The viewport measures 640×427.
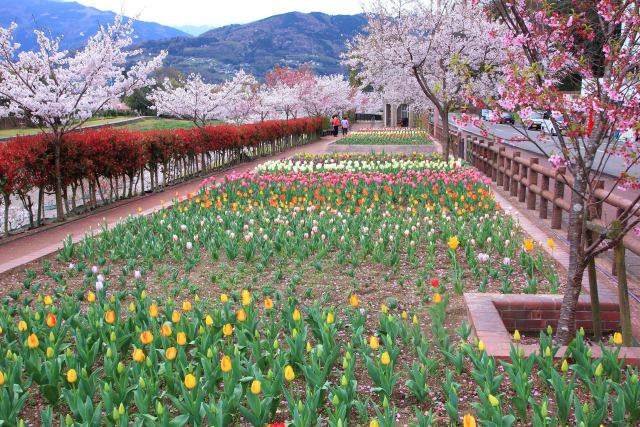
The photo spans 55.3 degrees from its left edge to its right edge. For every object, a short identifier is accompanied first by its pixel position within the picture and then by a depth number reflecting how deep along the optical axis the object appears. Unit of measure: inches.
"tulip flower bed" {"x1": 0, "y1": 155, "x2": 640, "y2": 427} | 107.0
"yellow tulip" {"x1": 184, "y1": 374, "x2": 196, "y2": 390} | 99.5
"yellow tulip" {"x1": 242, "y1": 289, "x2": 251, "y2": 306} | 142.2
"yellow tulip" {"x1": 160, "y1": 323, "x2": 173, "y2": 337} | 129.9
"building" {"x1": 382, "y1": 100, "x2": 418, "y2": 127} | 2158.2
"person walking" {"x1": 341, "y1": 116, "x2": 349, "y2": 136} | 1656.0
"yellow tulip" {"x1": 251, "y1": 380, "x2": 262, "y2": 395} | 96.0
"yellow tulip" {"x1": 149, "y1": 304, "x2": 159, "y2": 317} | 134.3
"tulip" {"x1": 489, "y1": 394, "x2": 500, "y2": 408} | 97.8
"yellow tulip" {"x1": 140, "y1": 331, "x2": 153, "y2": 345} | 120.1
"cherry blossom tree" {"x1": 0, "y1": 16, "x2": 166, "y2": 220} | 379.2
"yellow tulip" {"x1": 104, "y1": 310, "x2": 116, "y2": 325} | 129.2
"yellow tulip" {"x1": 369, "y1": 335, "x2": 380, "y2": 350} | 112.8
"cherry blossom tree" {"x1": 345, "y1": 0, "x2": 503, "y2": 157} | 699.4
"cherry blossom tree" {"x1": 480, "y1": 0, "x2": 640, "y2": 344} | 131.6
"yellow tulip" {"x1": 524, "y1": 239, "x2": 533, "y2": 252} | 183.9
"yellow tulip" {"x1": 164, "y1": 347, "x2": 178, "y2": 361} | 113.6
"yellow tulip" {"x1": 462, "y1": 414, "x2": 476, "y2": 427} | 81.7
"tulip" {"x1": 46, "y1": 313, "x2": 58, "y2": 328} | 128.3
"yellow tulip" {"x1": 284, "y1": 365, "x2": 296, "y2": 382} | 102.3
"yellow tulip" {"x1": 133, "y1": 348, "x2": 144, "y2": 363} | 114.0
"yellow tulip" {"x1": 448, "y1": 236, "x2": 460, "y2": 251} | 182.4
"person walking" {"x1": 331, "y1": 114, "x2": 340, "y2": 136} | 1597.9
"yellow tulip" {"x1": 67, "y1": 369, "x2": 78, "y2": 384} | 108.3
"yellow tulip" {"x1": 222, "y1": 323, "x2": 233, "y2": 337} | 125.3
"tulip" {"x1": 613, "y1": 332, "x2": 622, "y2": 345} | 119.4
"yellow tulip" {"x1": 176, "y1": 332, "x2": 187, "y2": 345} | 120.6
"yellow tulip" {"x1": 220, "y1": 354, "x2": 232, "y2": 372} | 106.4
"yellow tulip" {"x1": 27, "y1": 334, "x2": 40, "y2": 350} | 121.3
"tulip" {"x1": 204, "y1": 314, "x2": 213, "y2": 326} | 128.7
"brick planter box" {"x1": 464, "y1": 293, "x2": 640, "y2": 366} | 158.7
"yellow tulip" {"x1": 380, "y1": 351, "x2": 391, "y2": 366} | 110.5
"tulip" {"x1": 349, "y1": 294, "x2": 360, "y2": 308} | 134.3
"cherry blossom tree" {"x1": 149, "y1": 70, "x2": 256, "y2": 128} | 1001.5
